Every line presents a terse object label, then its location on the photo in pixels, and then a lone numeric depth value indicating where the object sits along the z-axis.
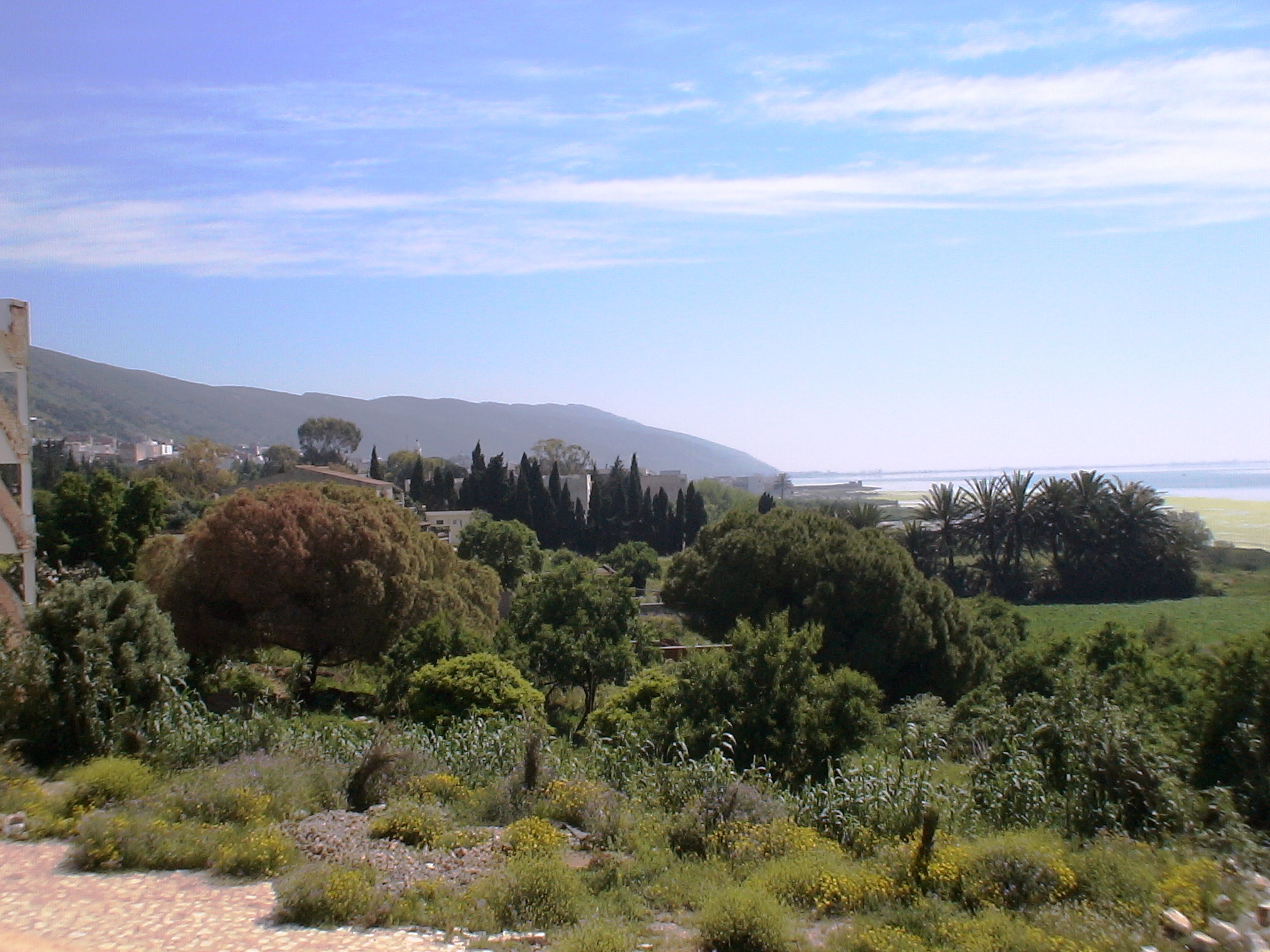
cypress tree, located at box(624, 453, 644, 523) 64.62
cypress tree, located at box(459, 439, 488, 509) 66.19
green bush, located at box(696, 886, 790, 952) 5.01
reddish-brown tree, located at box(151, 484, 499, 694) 18.44
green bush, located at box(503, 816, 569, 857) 6.43
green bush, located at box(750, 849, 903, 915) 5.76
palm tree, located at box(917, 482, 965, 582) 54.72
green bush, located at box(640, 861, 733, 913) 5.91
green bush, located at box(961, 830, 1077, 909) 5.64
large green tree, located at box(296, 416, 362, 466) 117.16
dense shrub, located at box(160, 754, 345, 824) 7.02
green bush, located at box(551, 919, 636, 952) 4.79
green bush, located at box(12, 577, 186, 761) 8.47
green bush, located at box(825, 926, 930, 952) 4.92
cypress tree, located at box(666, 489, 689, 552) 64.81
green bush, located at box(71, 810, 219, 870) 5.99
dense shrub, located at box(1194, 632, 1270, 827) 7.30
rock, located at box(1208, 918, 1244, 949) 4.67
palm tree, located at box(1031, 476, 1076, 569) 54.19
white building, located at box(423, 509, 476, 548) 61.12
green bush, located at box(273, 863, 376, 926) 5.29
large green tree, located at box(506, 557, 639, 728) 19.00
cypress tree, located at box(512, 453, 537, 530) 61.88
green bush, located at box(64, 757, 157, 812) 7.26
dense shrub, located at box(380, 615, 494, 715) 17.22
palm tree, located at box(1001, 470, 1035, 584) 54.28
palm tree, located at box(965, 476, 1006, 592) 54.56
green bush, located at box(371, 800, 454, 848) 6.89
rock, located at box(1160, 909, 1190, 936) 4.88
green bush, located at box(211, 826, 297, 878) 6.07
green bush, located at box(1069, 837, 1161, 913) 5.43
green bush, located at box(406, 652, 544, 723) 13.81
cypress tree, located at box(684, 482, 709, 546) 65.50
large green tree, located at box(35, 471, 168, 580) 27.84
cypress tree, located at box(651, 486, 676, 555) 64.88
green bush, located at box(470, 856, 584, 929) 5.52
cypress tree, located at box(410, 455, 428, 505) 71.19
